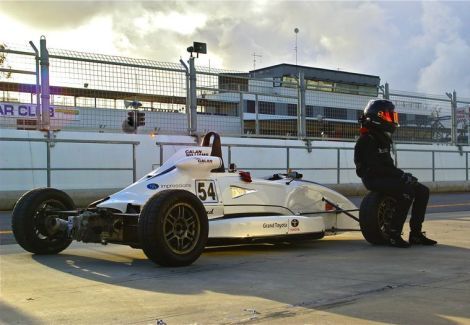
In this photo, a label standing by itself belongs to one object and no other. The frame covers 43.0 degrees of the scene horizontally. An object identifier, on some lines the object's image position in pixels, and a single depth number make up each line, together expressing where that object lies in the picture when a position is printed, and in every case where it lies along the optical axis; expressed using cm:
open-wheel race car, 600
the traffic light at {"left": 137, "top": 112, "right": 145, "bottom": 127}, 1430
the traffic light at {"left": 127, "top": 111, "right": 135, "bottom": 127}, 1421
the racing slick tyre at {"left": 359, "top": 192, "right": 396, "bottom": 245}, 770
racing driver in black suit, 771
